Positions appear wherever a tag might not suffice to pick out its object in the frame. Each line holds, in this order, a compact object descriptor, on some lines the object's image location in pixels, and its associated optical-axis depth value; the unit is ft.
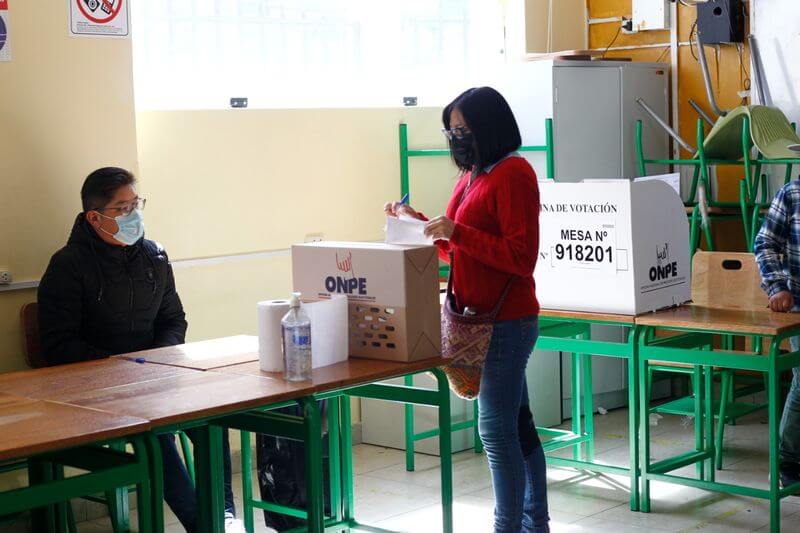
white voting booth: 12.97
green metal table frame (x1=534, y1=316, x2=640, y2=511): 13.39
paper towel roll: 9.45
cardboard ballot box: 9.84
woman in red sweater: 10.15
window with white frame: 14.67
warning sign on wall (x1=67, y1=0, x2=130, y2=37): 12.49
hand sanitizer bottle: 9.20
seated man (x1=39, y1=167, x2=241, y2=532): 11.48
